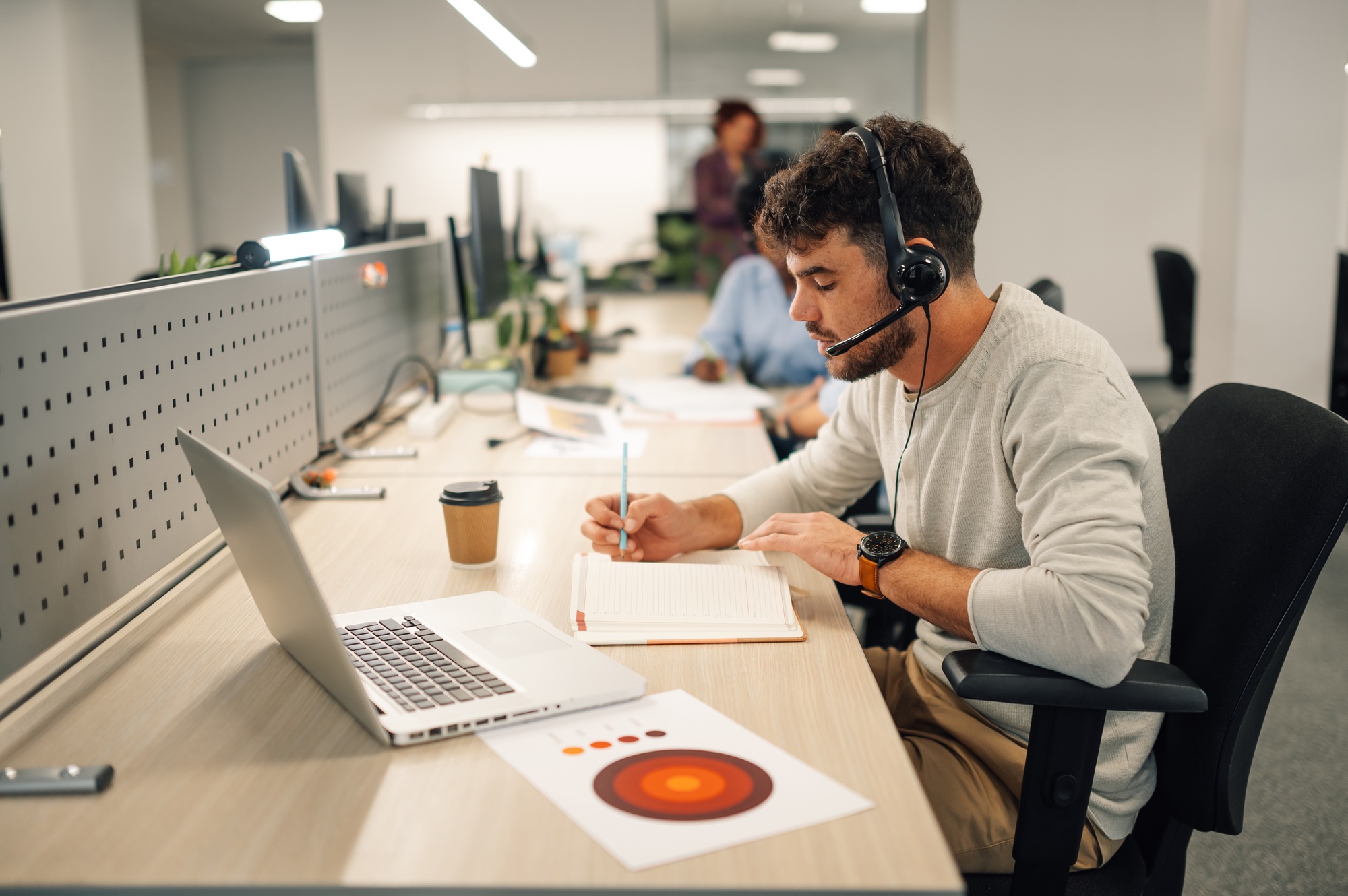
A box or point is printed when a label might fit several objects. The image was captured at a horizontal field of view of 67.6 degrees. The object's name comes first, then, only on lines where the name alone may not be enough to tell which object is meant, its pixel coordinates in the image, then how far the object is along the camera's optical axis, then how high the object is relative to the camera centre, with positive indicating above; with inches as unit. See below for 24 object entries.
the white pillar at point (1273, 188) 127.7 +11.6
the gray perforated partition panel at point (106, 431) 36.0 -5.9
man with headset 38.4 -8.4
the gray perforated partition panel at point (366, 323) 73.6 -2.9
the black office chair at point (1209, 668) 38.2 -14.9
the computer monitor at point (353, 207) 97.5 +8.0
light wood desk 27.0 -15.2
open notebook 43.5 -14.4
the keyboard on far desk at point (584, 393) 101.0 -10.8
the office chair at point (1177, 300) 177.9 -3.7
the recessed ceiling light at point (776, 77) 379.6 +77.8
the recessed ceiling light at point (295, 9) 266.1 +74.5
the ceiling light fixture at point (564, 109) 271.9 +48.0
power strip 83.3 -10.8
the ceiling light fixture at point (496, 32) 137.8 +41.7
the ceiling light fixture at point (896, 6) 241.1 +67.0
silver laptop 33.6 -14.4
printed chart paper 28.6 -15.3
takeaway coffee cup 51.1 -11.8
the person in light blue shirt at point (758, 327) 117.7 -5.0
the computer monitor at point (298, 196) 84.4 +8.0
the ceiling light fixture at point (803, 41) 344.2 +83.8
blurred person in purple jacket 203.0 +25.0
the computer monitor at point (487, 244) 93.3 +4.2
